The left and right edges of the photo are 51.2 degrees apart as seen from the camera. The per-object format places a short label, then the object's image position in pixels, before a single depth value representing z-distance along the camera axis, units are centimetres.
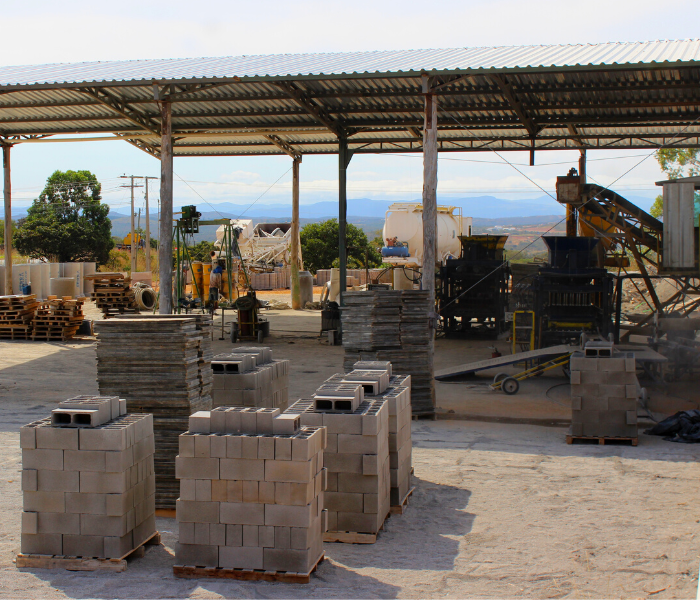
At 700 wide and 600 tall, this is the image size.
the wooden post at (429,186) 1378
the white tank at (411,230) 2680
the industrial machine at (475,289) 2189
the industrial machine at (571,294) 1588
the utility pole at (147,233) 4531
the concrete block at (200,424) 612
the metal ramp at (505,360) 1348
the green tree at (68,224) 4766
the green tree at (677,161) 4219
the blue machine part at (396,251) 2608
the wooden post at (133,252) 4487
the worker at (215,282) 2322
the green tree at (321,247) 4925
